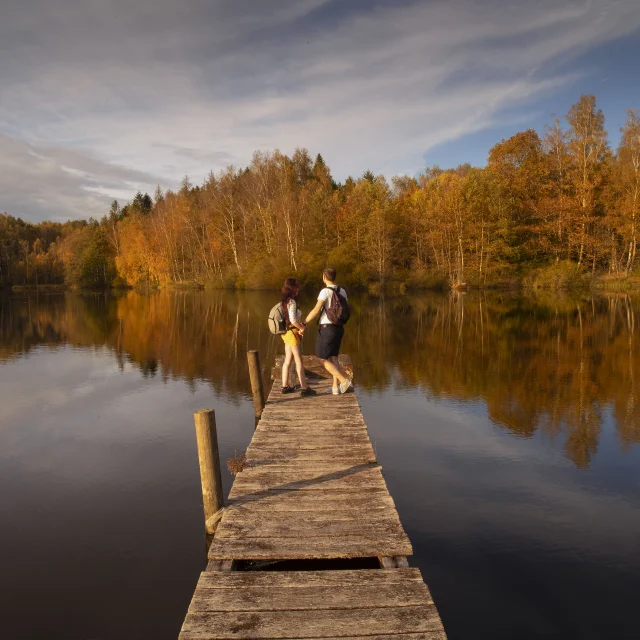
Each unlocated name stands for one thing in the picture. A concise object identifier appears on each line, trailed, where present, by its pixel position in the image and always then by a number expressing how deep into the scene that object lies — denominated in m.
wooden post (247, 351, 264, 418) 10.09
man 8.18
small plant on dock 7.89
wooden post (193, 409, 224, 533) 5.60
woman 8.31
